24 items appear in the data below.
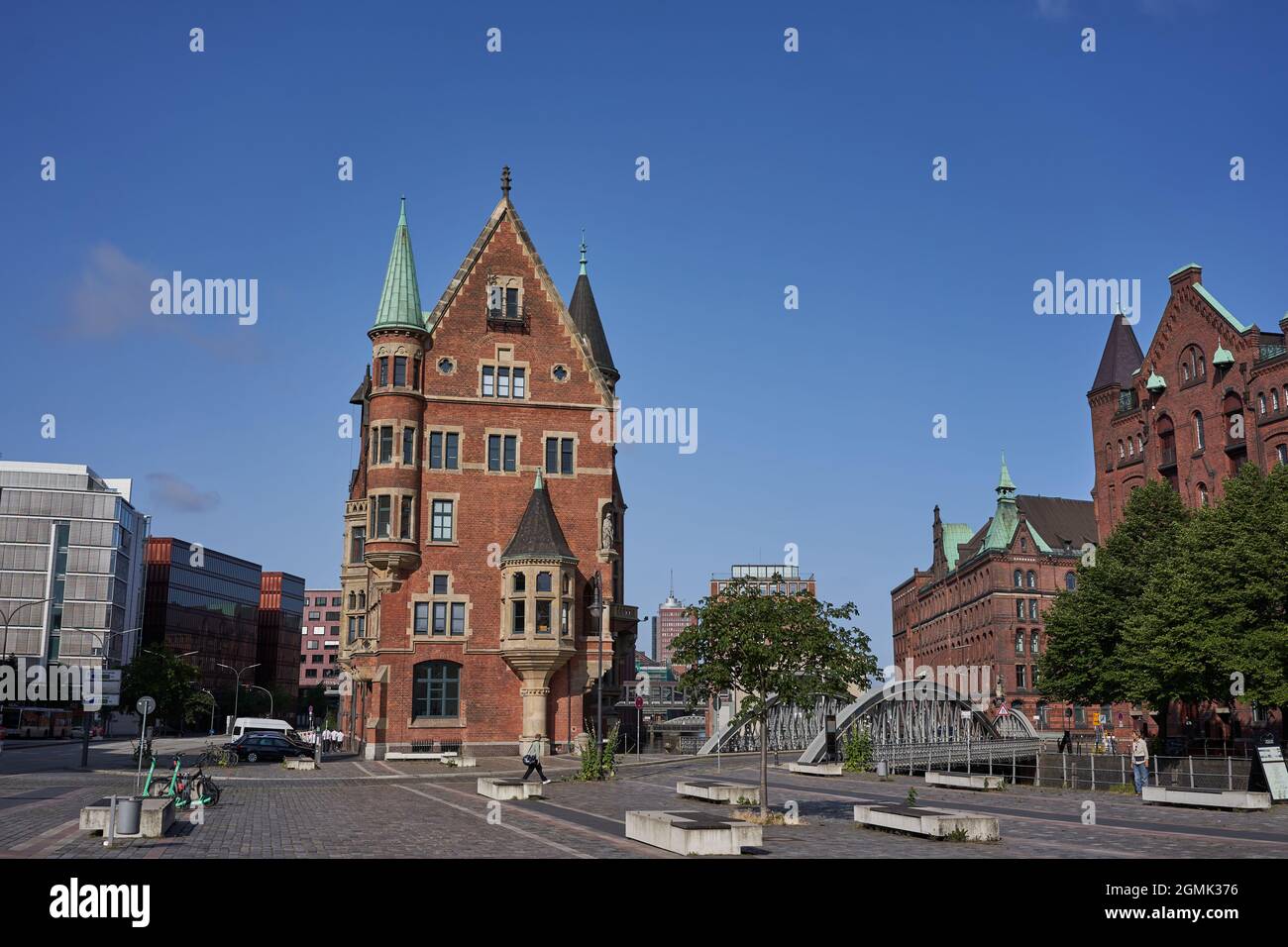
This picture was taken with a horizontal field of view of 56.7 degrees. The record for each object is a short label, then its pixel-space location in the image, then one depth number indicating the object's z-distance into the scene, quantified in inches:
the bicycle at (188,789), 986.1
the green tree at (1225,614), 1700.3
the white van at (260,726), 2529.5
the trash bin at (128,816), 783.7
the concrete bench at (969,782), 1545.3
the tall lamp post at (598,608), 1754.4
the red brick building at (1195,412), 2576.3
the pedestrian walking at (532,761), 1348.4
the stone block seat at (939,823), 858.1
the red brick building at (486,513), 2092.8
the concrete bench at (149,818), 807.7
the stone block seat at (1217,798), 1233.4
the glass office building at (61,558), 5088.6
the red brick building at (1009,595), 4404.5
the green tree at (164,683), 3464.6
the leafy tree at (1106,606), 2256.4
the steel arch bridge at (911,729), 2647.6
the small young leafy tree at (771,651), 1011.9
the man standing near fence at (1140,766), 1494.8
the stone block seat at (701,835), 741.3
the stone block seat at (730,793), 1174.3
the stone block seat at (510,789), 1253.1
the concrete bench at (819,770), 1824.6
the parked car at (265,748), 2014.0
